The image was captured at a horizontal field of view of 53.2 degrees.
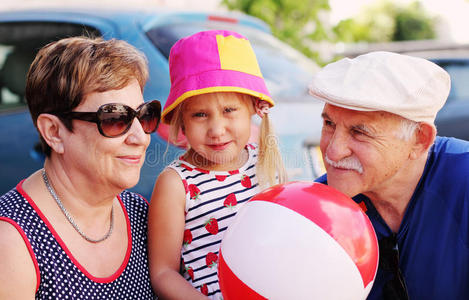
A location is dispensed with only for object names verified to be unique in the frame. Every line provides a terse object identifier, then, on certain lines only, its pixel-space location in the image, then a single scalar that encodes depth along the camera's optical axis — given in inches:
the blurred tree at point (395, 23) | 1328.7
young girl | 80.6
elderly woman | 66.5
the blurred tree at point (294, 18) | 261.4
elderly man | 71.7
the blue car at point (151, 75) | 112.8
